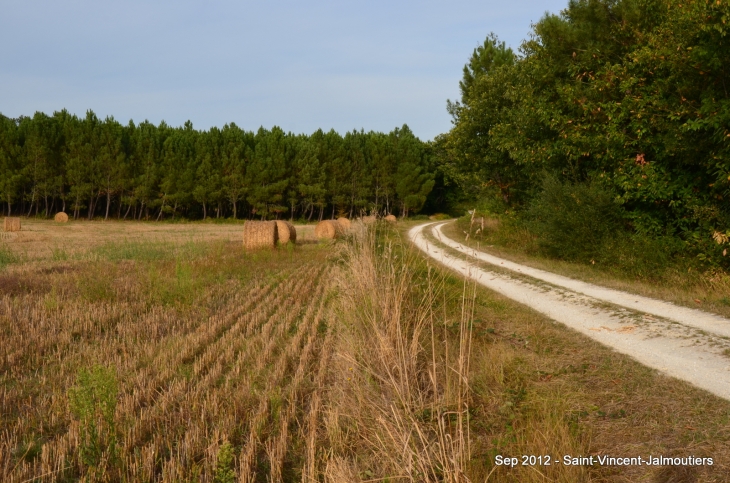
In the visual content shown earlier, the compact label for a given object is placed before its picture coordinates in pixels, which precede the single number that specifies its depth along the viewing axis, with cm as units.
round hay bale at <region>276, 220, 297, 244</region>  2305
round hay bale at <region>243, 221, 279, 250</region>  2119
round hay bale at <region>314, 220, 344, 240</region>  2826
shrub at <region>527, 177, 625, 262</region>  1573
